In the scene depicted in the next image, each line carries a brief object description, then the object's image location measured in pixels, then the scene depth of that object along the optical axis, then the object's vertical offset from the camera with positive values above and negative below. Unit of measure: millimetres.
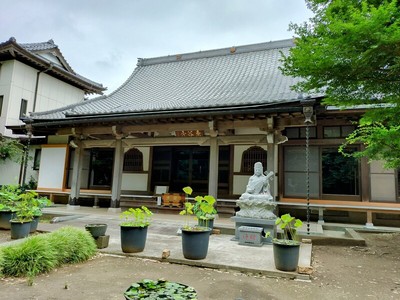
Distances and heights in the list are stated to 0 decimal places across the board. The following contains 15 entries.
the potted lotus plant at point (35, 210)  6738 -819
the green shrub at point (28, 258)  4059 -1240
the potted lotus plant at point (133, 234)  5246 -1015
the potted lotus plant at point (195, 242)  4871 -1031
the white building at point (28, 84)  14242 +5348
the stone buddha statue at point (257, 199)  6473 -283
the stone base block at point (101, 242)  5599 -1256
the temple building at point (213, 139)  8641 +1637
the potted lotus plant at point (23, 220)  6188 -999
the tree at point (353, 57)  3279 +1835
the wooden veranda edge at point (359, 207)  8273 -445
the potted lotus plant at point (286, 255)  4320 -1041
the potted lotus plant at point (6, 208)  7168 -845
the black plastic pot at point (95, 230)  5617 -1024
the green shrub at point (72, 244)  4664 -1161
